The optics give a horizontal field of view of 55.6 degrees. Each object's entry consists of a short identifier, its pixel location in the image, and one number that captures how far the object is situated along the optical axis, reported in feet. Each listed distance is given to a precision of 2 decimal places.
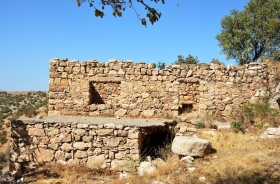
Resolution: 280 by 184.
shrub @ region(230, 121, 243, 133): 26.86
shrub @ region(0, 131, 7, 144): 62.96
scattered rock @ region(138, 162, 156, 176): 20.87
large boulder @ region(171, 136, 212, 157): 21.16
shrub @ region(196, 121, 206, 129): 29.78
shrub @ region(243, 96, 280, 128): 27.40
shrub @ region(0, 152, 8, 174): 47.29
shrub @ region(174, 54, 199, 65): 57.77
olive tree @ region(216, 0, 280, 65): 56.90
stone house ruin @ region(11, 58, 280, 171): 31.81
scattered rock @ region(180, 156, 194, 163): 20.74
